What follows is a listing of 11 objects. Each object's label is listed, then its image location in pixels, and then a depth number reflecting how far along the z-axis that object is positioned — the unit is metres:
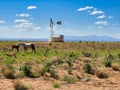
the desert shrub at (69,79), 12.99
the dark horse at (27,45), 25.26
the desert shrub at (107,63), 17.44
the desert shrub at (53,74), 13.91
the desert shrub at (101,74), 14.68
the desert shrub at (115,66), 16.73
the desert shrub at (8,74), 13.19
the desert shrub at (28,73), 13.71
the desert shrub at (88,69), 15.35
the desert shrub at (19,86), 11.26
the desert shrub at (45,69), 14.18
